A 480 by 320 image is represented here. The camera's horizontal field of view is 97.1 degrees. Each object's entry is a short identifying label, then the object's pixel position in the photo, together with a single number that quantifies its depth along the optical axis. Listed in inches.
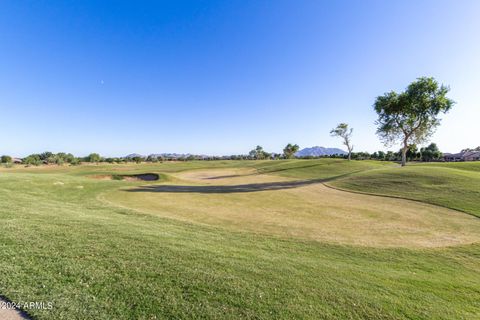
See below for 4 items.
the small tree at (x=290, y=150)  4152.1
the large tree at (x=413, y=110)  1213.7
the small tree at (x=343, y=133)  2094.0
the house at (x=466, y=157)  3476.4
